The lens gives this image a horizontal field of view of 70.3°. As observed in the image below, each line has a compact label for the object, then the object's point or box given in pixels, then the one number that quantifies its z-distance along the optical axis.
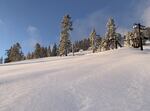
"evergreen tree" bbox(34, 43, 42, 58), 46.55
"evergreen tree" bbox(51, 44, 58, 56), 55.90
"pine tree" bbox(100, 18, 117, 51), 34.68
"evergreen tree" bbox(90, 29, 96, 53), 42.47
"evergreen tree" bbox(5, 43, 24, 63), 37.47
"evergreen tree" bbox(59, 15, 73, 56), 31.26
